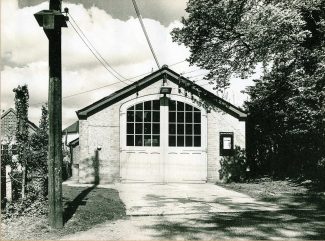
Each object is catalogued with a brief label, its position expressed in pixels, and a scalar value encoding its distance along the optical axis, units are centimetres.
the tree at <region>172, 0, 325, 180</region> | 1420
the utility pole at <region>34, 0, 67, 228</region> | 759
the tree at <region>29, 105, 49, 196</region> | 1077
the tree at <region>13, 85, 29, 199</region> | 979
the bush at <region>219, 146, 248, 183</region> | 1653
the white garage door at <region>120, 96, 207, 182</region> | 1628
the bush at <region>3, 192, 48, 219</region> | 846
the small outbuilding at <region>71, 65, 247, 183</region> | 1620
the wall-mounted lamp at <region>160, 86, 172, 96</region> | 1571
